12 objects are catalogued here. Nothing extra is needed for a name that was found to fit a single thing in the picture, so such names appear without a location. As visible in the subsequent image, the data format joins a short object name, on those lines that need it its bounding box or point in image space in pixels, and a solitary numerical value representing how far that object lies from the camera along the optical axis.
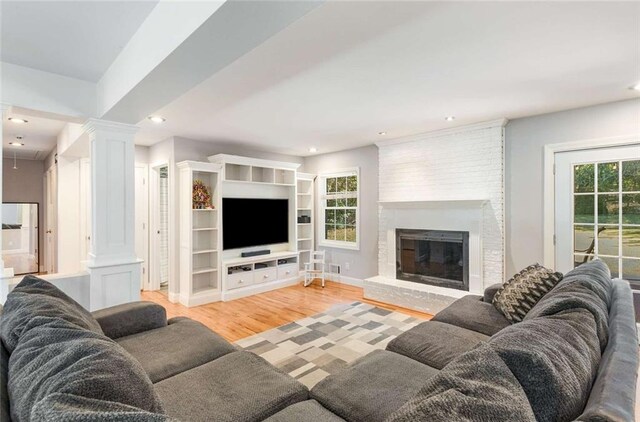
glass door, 3.18
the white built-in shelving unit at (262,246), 4.79
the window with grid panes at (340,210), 5.63
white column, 2.83
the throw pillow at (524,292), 2.18
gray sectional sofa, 0.74
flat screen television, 4.95
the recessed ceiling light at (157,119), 3.64
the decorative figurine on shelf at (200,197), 4.63
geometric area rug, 2.72
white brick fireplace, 3.92
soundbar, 5.13
